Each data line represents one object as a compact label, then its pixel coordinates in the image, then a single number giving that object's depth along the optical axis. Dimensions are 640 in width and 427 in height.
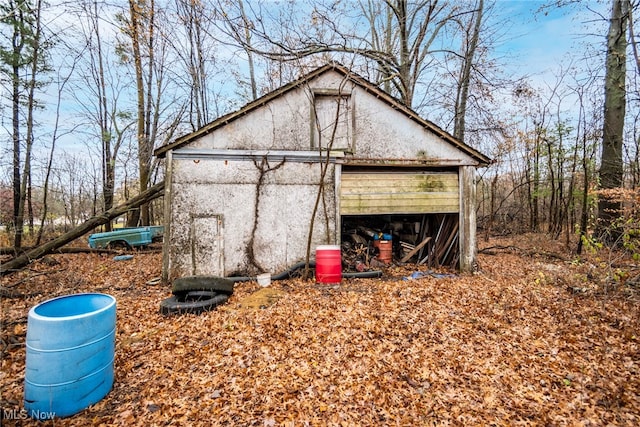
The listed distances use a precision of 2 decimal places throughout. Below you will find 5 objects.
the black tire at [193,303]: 5.75
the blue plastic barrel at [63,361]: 3.00
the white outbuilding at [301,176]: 7.66
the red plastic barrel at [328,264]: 7.49
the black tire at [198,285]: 6.06
